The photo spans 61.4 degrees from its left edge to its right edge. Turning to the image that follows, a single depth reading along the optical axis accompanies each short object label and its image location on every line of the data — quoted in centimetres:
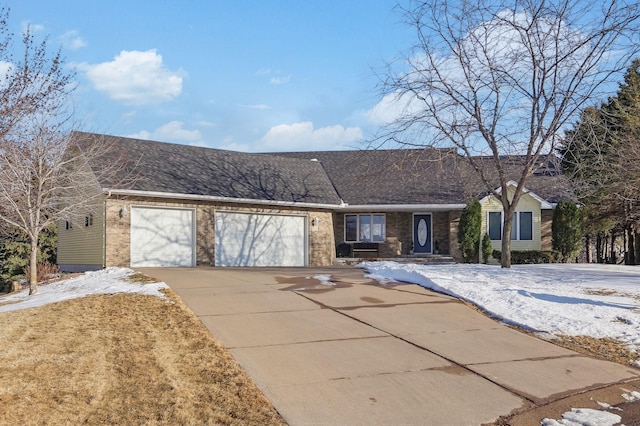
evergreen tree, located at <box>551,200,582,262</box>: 2223
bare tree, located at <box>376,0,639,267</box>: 1335
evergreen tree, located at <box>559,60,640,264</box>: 1381
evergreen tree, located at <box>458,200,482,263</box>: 2238
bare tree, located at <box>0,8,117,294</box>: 1309
